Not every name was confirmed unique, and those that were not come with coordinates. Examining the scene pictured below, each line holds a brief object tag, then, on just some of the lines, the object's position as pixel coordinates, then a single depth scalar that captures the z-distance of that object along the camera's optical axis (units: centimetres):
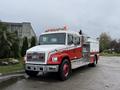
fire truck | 468
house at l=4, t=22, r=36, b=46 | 2046
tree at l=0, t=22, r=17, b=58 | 1016
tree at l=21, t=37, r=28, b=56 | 1212
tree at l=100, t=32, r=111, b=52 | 3008
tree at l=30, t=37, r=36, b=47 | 1244
